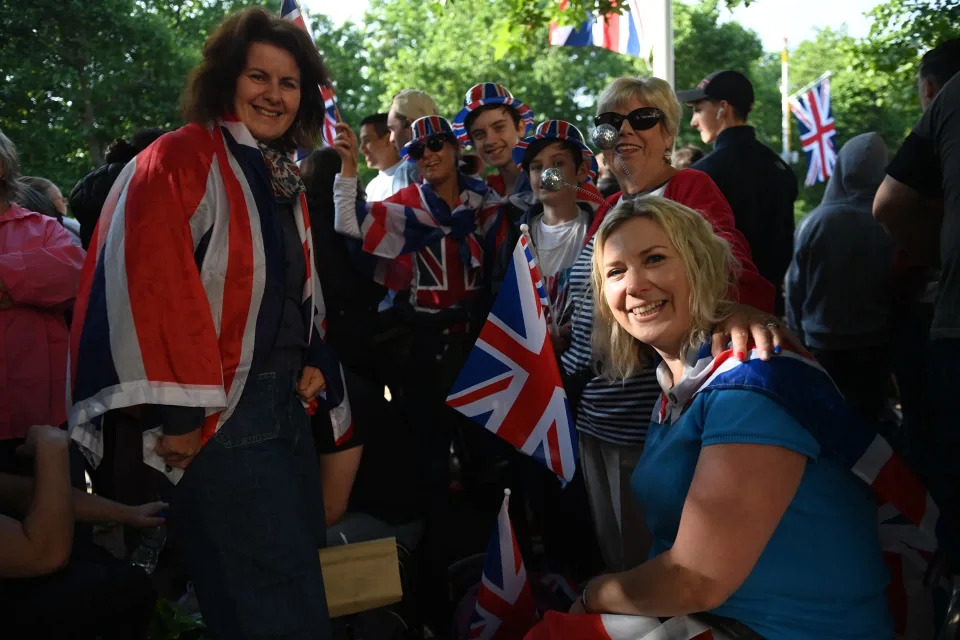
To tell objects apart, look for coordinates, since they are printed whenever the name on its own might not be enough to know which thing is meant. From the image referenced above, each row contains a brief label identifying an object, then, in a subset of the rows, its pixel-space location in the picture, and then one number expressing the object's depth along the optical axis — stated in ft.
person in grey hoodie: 16.30
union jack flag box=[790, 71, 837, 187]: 47.24
